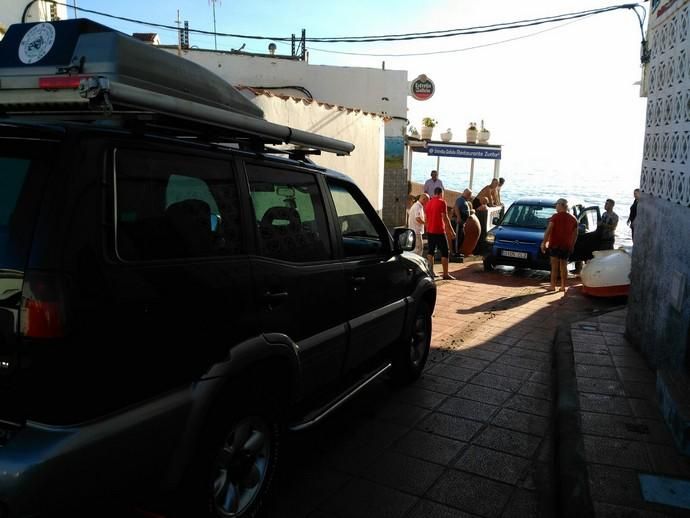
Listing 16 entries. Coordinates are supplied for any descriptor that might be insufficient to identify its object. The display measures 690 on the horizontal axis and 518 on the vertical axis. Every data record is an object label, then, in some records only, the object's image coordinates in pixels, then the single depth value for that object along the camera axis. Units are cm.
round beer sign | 2167
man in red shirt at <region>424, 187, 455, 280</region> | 1098
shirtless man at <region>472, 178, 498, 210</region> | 1769
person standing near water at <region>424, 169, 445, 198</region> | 1510
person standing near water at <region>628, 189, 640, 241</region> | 1291
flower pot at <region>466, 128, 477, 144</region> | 2180
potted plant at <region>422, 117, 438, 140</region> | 2148
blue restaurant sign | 2022
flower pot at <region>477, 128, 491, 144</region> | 2200
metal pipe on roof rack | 220
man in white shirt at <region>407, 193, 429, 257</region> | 1183
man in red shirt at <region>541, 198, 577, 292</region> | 1012
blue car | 1201
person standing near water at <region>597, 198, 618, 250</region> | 1272
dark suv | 194
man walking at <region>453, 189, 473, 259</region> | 1428
